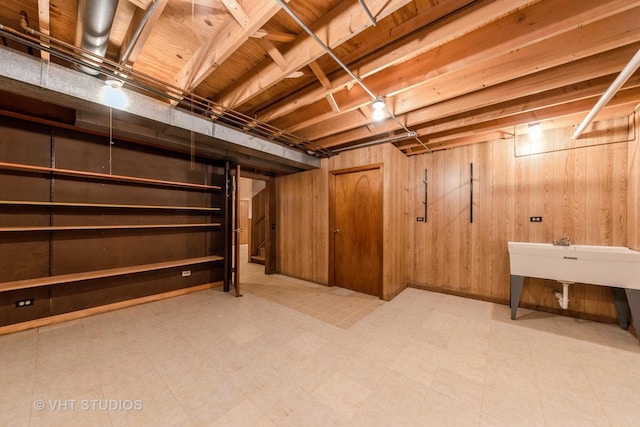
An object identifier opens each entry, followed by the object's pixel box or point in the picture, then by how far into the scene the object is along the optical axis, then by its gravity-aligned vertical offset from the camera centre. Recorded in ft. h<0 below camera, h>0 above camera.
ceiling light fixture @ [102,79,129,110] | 6.85 +3.66
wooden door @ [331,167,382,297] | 12.10 -0.94
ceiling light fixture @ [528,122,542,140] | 9.96 +3.73
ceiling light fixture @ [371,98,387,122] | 7.31 +3.54
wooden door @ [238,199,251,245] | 32.07 -0.19
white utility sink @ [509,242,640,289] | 7.80 -1.81
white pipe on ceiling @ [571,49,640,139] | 4.94 +3.20
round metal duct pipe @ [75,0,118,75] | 4.49 +4.01
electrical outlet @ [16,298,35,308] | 8.26 -3.20
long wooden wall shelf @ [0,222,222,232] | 7.77 -0.53
